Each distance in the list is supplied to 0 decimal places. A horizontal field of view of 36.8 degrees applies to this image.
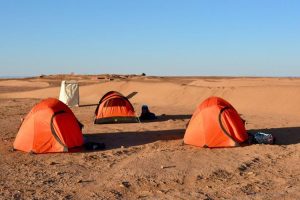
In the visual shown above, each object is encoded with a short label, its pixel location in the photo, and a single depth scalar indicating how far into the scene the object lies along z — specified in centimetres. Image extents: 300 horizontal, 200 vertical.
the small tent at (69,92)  3241
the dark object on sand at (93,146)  1484
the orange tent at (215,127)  1494
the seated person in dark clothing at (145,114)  2341
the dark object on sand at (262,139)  1562
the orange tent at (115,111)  2183
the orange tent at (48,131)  1444
